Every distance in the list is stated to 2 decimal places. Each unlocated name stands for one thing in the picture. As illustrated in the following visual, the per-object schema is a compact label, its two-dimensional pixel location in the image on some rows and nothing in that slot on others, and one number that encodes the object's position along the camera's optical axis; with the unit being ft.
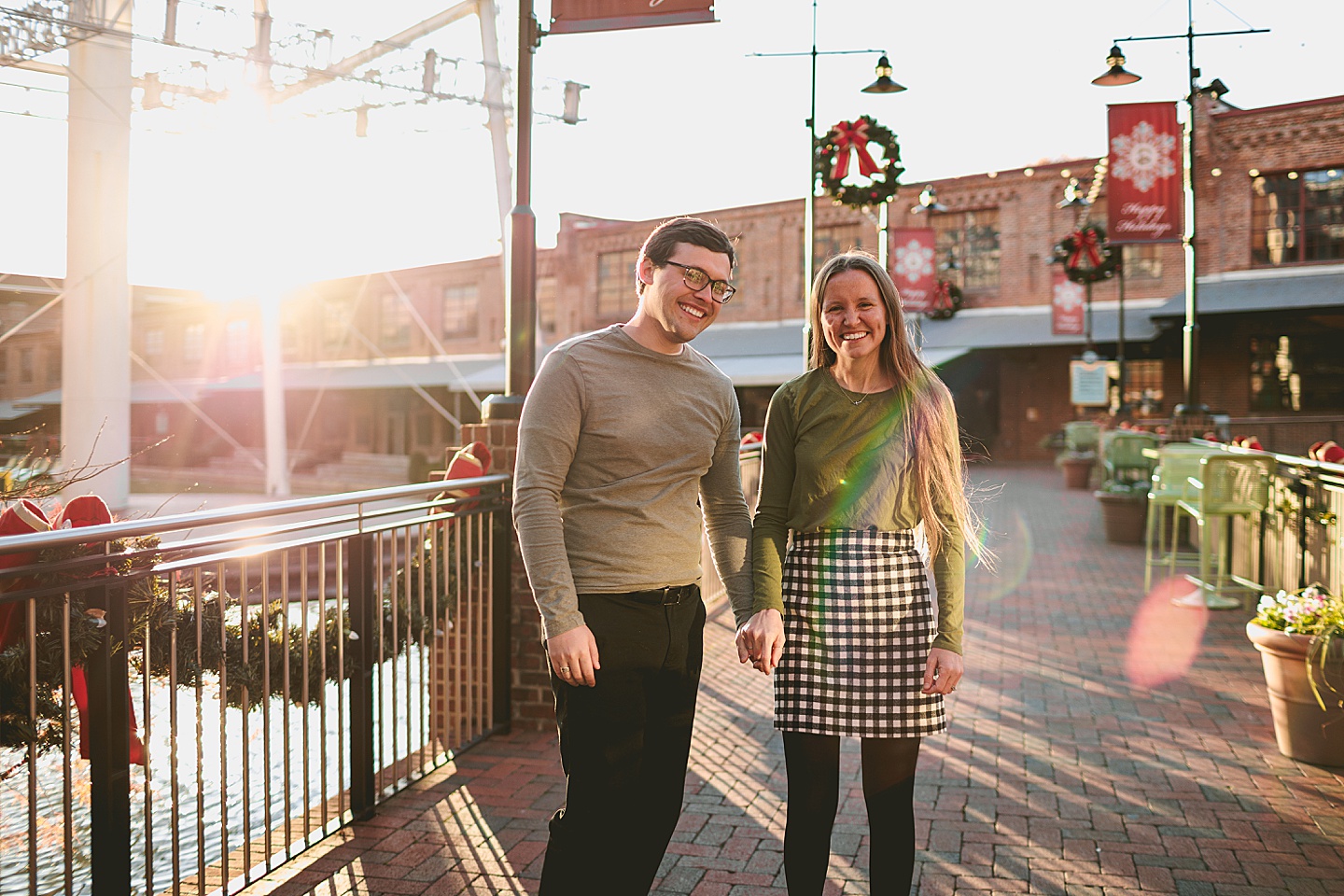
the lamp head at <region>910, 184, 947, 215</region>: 71.00
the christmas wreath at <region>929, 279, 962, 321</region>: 89.45
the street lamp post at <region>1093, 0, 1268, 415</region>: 45.47
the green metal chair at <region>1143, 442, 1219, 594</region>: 30.19
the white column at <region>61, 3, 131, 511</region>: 49.34
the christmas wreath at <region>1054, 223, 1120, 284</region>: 65.92
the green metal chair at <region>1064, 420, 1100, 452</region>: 81.92
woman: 8.70
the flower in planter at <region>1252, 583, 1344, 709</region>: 14.93
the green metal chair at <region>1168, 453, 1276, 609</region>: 26.89
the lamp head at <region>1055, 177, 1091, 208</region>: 76.23
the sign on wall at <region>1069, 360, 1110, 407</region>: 72.79
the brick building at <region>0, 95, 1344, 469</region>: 86.84
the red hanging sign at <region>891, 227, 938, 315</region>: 60.29
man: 7.84
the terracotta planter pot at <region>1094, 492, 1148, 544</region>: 41.60
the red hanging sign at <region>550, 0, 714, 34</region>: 14.79
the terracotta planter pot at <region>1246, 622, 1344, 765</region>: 15.03
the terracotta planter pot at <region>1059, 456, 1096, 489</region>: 70.08
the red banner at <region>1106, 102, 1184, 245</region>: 47.14
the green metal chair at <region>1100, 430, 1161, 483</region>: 47.34
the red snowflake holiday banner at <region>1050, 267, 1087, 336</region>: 79.30
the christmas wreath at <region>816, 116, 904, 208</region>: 38.68
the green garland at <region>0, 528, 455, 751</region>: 8.77
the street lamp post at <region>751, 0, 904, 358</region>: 41.42
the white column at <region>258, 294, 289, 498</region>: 69.05
